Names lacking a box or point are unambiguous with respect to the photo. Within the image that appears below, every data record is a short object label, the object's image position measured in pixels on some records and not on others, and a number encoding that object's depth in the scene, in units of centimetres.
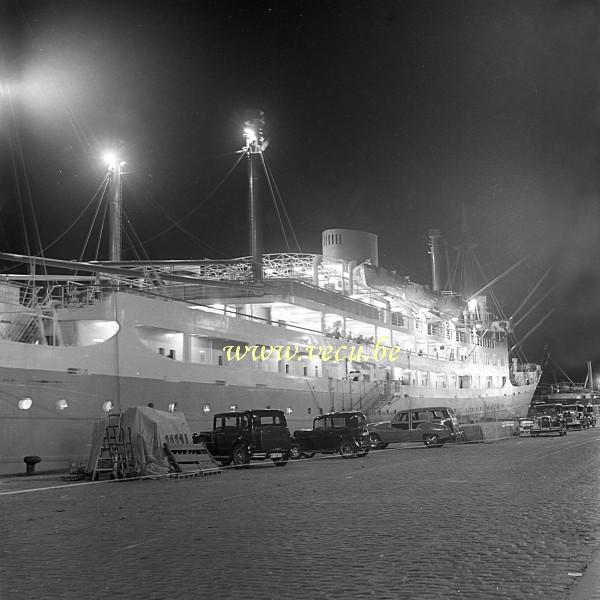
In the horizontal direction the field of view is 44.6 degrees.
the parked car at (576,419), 4928
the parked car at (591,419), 5445
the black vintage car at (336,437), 2495
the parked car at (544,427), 3856
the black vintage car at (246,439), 2131
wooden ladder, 1756
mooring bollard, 1812
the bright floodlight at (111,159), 3123
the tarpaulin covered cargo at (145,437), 1780
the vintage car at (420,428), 3000
